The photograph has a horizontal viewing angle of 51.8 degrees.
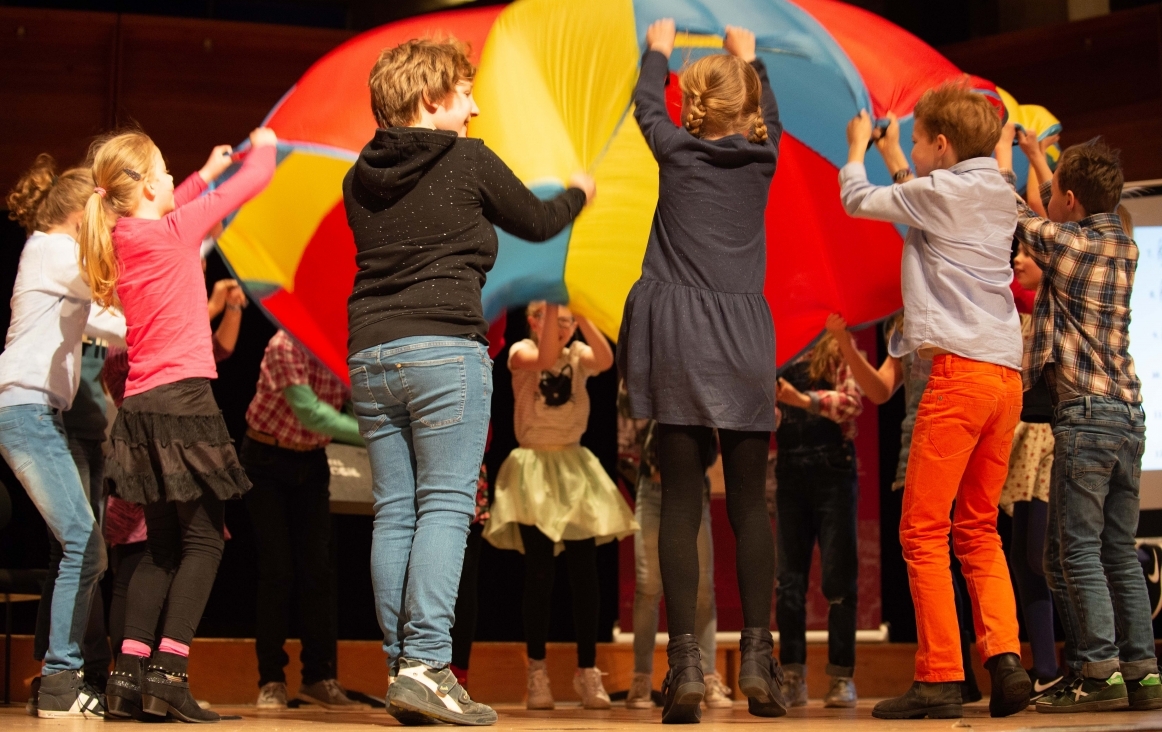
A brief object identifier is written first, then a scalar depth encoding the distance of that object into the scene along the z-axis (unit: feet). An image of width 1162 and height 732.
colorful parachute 10.27
